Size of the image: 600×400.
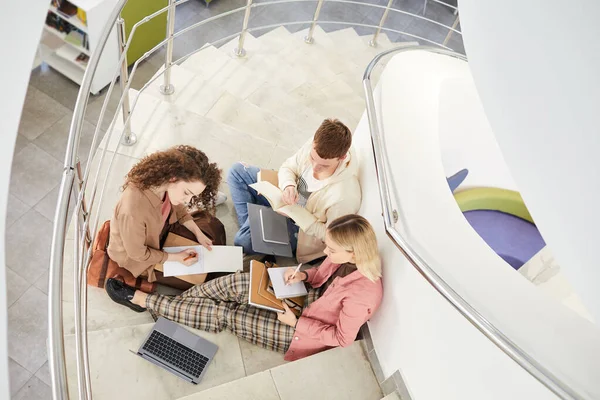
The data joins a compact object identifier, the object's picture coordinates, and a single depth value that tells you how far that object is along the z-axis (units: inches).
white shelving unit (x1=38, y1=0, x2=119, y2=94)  196.7
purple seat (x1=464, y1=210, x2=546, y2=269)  171.3
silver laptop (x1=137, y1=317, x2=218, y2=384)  109.3
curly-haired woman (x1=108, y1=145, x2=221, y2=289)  106.8
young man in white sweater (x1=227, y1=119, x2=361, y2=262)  116.3
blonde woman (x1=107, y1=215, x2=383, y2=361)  107.0
